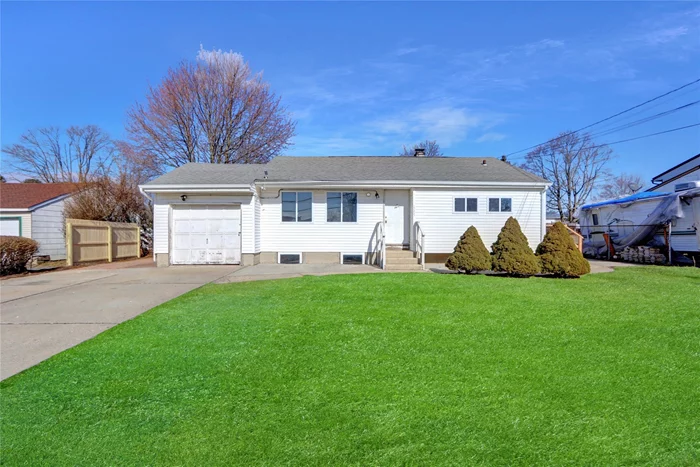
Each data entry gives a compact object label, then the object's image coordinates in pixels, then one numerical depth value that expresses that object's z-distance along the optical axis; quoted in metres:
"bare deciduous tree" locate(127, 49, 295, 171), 22.88
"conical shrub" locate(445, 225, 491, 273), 10.00
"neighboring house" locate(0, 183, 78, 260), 17.58
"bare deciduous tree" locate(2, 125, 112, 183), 32.88
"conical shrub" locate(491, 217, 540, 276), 9.61
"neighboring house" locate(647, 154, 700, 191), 15.91
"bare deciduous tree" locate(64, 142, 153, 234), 16.84
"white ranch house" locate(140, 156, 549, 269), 12.99
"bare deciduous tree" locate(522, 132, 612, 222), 34.50
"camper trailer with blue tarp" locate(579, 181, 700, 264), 12.84
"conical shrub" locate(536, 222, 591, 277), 9.41
